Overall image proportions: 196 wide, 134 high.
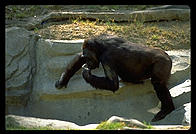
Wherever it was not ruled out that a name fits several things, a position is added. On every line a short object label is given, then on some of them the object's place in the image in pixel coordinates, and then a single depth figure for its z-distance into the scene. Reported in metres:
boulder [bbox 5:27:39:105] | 13.24
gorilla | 12.53
